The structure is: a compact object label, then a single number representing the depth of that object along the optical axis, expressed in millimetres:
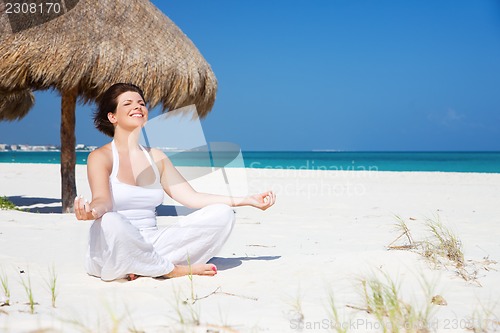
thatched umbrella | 5547
